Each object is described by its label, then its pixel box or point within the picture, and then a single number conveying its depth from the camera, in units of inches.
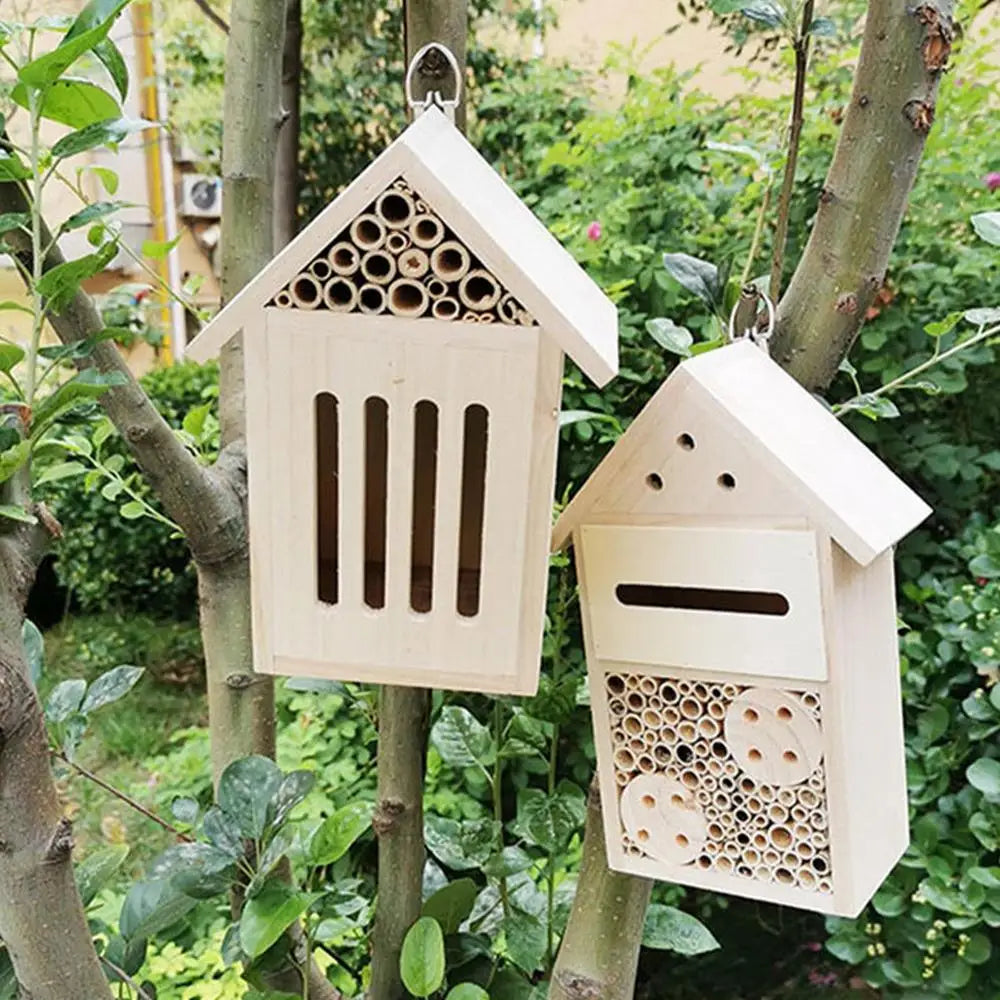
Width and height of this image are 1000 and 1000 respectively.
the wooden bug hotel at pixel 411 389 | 18.2
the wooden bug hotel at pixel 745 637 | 19.8
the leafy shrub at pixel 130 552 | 109.0
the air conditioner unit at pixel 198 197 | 148.5
